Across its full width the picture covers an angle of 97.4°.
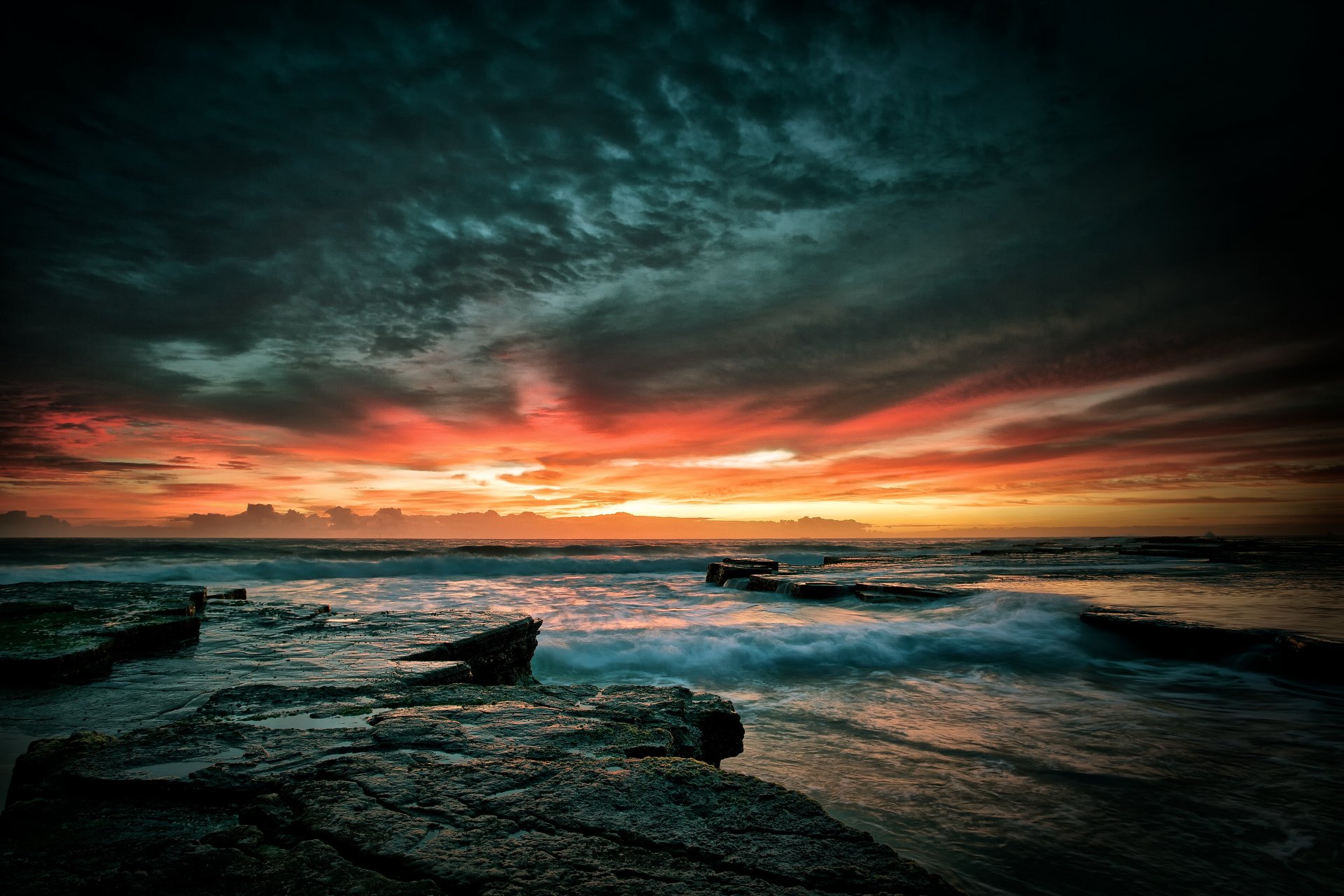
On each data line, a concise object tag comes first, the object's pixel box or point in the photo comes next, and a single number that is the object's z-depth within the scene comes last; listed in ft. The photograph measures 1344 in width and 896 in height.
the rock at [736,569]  75.31
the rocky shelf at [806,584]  50.34
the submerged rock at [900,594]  49.60
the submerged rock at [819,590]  53.62
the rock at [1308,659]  24.23
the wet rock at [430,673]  13.47
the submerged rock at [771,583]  59.24
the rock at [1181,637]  27.78
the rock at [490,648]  16.67
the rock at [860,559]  112.88
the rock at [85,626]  13.37
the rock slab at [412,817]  5.52
